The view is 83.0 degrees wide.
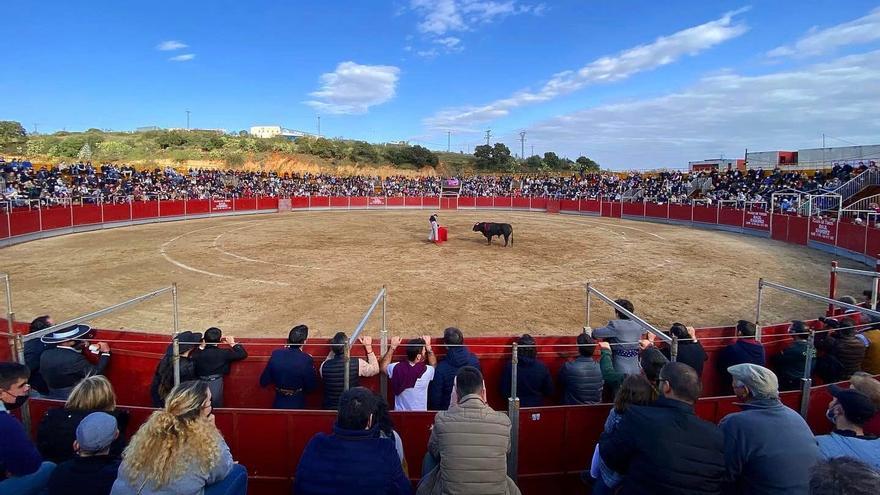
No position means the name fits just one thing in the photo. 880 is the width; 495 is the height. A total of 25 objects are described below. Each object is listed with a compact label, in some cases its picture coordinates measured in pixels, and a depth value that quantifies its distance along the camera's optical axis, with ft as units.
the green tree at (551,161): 318.24
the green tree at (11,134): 239.50
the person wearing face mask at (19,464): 10.50
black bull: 76.18
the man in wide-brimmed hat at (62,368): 17.94
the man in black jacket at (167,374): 17.48
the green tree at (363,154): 281.99
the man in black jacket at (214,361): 18.63
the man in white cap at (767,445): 10.75
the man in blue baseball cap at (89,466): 9.87
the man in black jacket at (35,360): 18.92
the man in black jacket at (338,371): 17.88
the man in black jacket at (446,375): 18.16
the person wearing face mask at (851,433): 10.57
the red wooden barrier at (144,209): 110.93
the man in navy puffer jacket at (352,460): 9.95
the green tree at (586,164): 307.46
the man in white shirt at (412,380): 17.54
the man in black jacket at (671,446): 10.17
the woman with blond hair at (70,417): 12.11
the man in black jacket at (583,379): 18.24
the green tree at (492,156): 306.55
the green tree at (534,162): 318.04
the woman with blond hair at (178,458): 9.07
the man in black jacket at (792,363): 20.22
